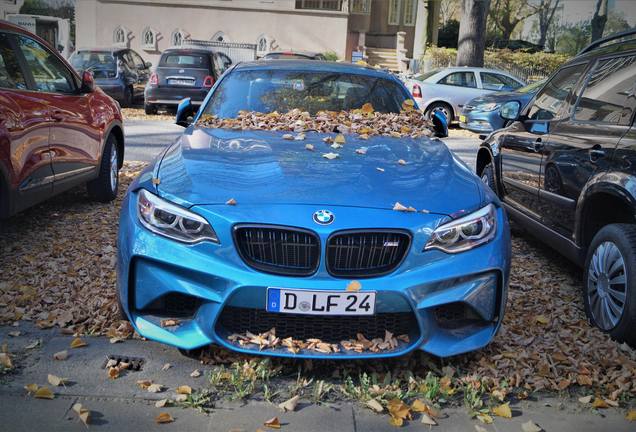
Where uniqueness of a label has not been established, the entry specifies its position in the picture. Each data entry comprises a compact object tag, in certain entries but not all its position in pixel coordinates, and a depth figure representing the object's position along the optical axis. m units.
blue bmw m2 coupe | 3.30
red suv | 5.15
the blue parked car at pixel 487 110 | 13.64
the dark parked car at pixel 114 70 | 17.20
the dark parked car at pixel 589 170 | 4.02
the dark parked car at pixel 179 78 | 16.33
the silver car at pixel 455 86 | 16.80
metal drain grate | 3.63
